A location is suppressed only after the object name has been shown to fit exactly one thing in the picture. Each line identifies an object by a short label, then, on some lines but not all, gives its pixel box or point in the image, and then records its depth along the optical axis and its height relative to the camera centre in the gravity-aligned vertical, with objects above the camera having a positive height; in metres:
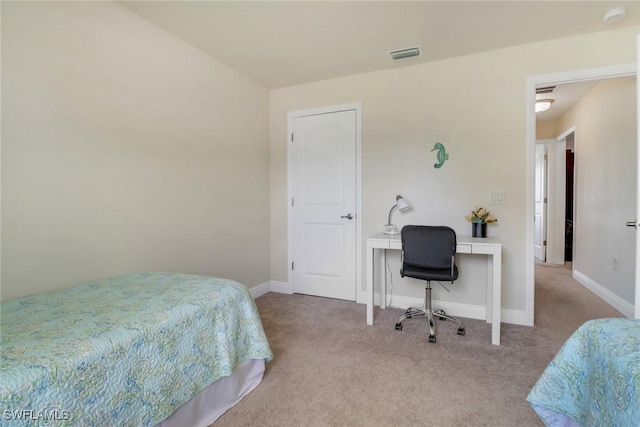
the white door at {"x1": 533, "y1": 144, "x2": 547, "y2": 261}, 5.19 +0.09
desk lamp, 2.88 -0.02
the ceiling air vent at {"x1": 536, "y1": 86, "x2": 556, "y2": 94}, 3.47 +1.33
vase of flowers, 2.65 -0.14
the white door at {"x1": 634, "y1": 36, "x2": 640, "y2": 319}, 1.71 -0.18
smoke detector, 2.08 +1.33
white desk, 2.33 -0.44
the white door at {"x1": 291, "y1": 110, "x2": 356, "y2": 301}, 3.30 +0.02
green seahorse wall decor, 2.87 +0.48
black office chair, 2.36 -0.38
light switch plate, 2.71 +0.07
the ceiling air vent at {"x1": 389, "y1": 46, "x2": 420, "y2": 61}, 2.64 +1.36
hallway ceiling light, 3.85 +1.28
